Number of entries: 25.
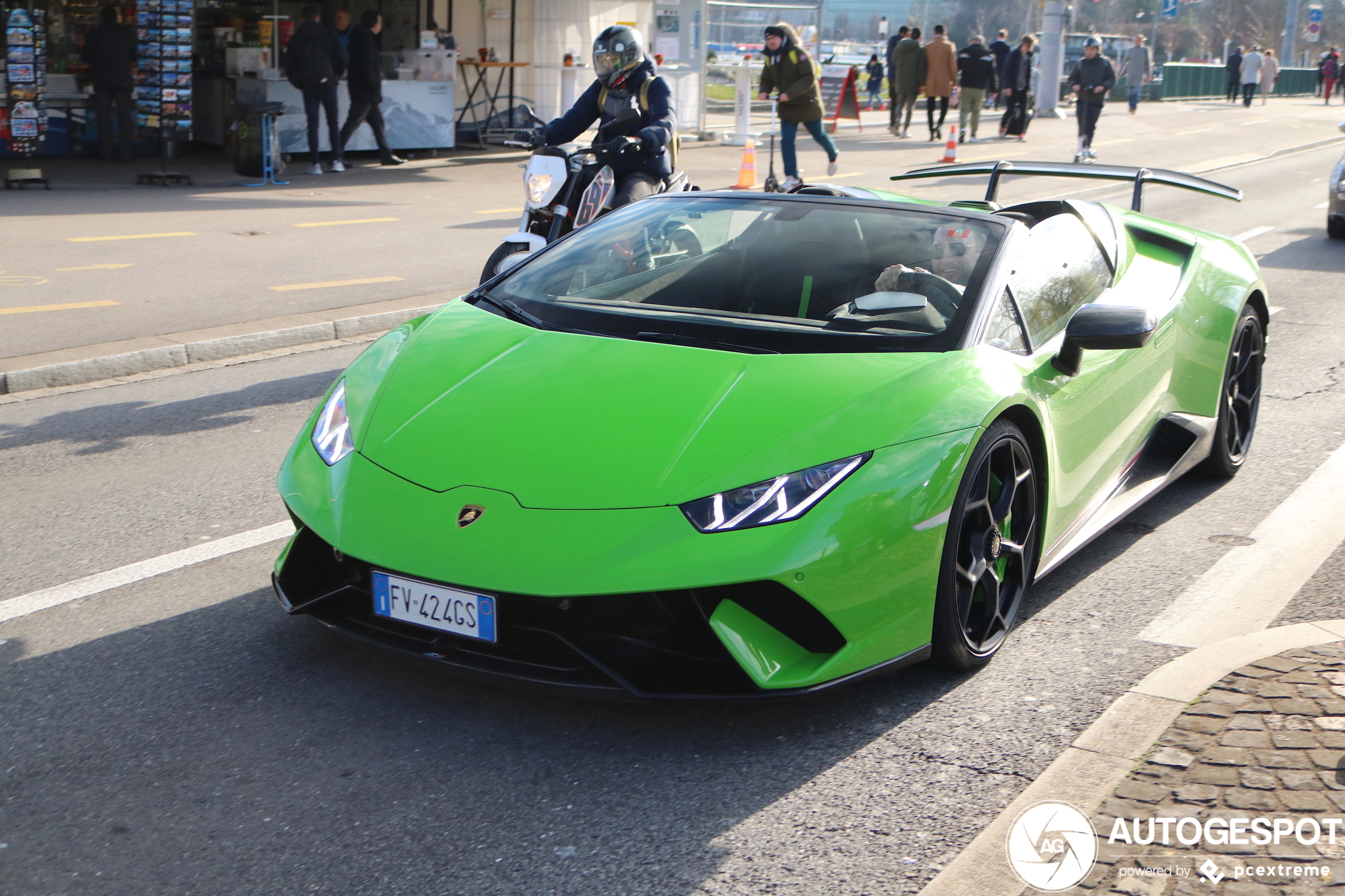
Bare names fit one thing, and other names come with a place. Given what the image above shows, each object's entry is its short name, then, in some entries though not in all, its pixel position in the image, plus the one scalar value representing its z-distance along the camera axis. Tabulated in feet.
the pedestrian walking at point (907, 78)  87.40
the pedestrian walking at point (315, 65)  54.80
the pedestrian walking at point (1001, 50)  94.66
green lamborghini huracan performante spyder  10.34
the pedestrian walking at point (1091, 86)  75.36
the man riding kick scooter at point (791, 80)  52.85
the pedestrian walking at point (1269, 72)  157.07
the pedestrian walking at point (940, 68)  84.89
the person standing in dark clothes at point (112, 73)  56.24
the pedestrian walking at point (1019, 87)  88.38
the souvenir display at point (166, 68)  53.98
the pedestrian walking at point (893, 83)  90.12
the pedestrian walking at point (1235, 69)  158.51
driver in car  13.48
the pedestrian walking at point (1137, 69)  121.08
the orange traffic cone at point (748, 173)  54.24
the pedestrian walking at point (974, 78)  83.61
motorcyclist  26.68
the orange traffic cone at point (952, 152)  70.69
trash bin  53.11
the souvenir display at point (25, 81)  51.65
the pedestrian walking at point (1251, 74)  150.51
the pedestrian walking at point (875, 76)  140.46
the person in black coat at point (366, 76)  57.21
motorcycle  26.16
